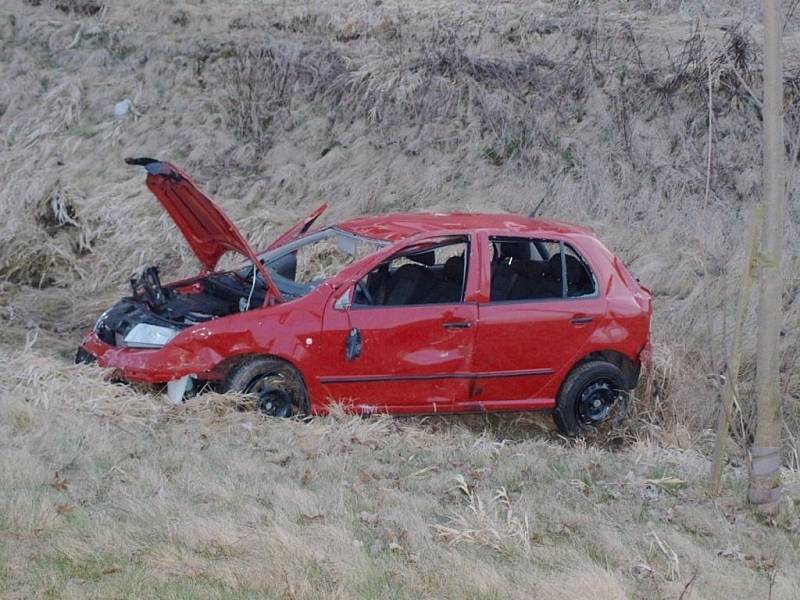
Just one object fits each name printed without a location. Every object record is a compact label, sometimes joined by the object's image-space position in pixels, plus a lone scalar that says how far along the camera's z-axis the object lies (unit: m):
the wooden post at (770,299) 10.95
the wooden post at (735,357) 11.30
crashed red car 16.39
